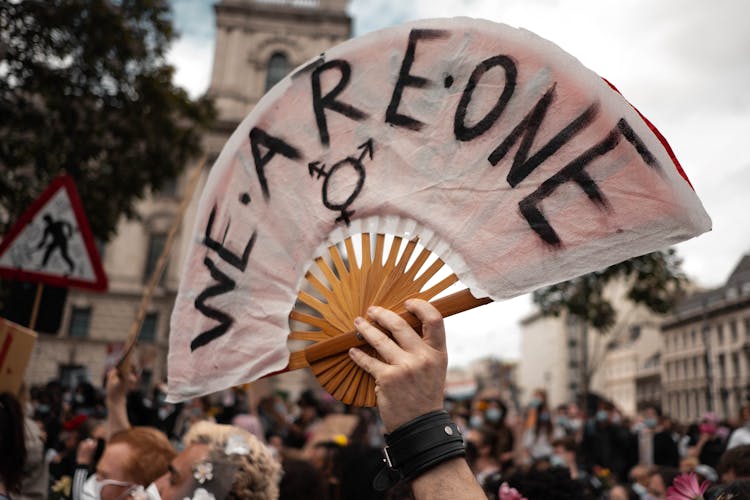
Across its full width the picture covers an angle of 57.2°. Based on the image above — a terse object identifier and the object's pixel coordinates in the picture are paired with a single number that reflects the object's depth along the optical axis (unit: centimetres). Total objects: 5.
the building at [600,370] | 8356
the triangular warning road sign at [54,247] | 391
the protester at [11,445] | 258
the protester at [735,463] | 317
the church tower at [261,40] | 3397
